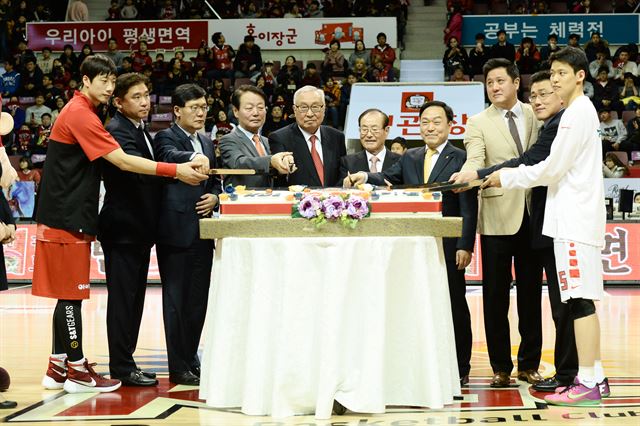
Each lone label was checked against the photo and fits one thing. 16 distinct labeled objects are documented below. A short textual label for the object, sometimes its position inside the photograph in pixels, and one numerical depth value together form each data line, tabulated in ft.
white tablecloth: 15.72
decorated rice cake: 16.40
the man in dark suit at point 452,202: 19.03
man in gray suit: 19.58
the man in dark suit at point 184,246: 19.26
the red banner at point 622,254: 38.55
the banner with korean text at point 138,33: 66.44
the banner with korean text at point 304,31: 64.18
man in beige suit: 18.98
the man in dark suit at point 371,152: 20.02
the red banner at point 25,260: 40.14
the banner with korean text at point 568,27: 62.59
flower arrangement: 16.01
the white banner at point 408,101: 49.67
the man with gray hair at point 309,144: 19.31
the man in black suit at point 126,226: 18.90
